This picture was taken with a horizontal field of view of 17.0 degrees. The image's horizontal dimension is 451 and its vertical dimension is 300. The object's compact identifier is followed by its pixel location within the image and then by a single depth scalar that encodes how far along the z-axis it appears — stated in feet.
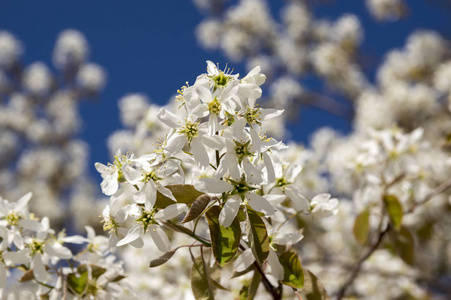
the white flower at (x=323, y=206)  2.15
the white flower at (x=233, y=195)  1.98
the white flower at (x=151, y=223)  2.00
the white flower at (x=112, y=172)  2.04
